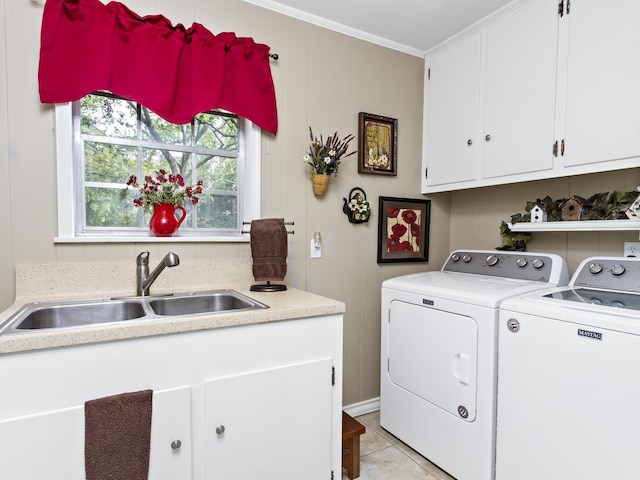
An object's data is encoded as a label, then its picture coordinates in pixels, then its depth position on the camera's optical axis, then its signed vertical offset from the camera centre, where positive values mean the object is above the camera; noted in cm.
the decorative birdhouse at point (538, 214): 210 +8
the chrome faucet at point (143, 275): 160 -23
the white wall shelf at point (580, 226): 165 +1
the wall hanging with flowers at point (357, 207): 234 +12
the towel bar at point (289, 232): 196 -3
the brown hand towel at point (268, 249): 180 -12
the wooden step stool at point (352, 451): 181 -114
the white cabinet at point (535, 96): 159 +70
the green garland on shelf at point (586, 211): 179 +9
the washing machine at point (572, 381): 122 -58
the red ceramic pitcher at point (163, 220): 179 +2
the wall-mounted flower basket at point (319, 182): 216 +26
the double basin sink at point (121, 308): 138 -36
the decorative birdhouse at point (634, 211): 167 +8
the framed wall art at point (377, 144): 238 +56
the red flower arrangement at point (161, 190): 177 +18
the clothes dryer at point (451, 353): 163 -64
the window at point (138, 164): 171 +32
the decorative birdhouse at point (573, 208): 195 +11
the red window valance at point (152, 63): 156 +77
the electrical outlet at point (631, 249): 180 -11
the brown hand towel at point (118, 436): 109 -66
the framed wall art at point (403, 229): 250 -2
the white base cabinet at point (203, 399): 104 -60
